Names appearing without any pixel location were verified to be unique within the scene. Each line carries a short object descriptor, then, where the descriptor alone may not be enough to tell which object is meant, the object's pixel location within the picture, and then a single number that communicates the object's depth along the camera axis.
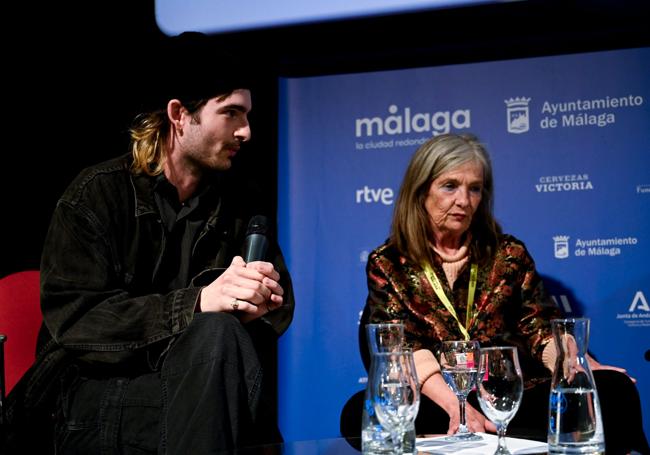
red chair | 2.32
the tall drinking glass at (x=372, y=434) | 1.30
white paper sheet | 1.47
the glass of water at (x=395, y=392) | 1.29
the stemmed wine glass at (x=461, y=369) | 1.75
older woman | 2.68
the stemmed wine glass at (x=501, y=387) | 1.40
